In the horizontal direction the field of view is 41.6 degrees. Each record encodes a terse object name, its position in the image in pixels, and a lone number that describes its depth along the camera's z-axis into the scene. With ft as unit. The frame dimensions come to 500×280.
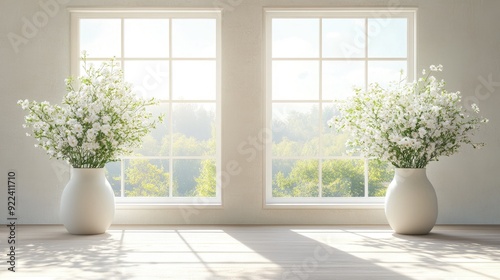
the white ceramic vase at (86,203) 17.13
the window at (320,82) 19.92
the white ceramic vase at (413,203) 17.15
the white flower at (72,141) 16.74
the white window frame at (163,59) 19.60
